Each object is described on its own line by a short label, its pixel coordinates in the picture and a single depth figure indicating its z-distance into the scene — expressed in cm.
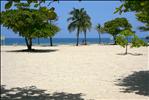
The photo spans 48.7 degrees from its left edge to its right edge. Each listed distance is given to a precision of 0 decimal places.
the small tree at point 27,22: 2003
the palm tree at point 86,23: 4129
